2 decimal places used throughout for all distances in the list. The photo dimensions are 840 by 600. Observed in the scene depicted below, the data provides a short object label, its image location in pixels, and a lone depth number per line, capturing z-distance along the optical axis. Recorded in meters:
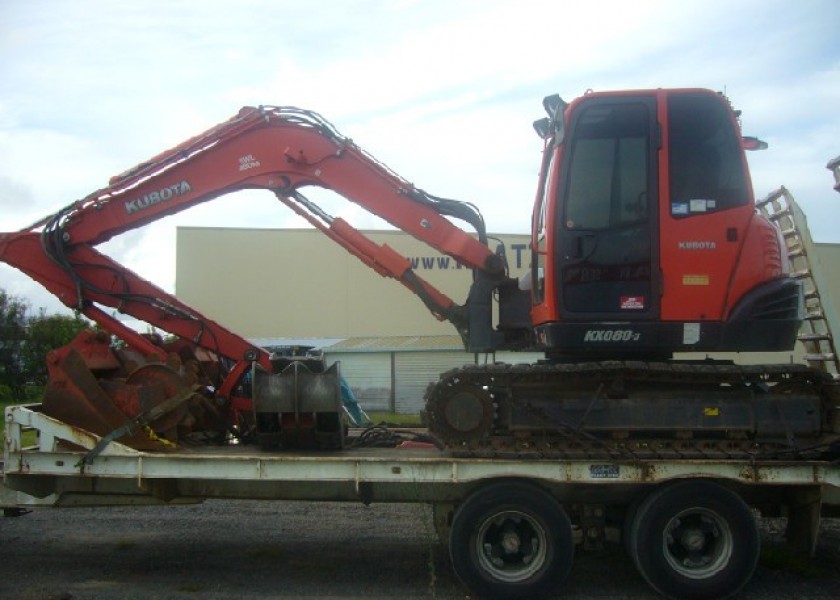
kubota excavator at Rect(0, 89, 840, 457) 6.50
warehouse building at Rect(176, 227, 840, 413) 33.44
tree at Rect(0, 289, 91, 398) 26.52
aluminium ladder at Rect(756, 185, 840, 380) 7.57
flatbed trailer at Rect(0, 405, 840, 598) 6.36
